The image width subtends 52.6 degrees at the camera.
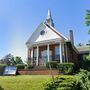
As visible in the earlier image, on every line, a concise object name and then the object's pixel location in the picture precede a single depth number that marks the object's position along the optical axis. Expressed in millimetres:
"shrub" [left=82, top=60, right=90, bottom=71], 13554
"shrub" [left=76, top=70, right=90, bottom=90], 5413
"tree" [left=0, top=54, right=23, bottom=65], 20390
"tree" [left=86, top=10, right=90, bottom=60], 5577
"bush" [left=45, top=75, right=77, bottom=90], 5601
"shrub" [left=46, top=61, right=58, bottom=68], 11042
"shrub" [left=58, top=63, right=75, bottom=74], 10357
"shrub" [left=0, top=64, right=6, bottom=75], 11903
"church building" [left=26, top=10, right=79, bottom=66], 12816
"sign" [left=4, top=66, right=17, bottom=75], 10975
